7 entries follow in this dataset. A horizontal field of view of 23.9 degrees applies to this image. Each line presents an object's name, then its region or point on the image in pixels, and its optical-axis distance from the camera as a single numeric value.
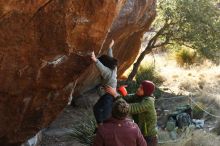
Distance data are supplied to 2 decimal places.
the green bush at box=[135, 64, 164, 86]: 17.59
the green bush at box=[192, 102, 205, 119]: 13.97
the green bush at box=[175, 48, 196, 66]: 23.97
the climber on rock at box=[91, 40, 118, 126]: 7.62
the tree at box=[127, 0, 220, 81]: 16.34
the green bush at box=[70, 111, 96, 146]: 9.84
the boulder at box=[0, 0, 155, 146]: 6.91
